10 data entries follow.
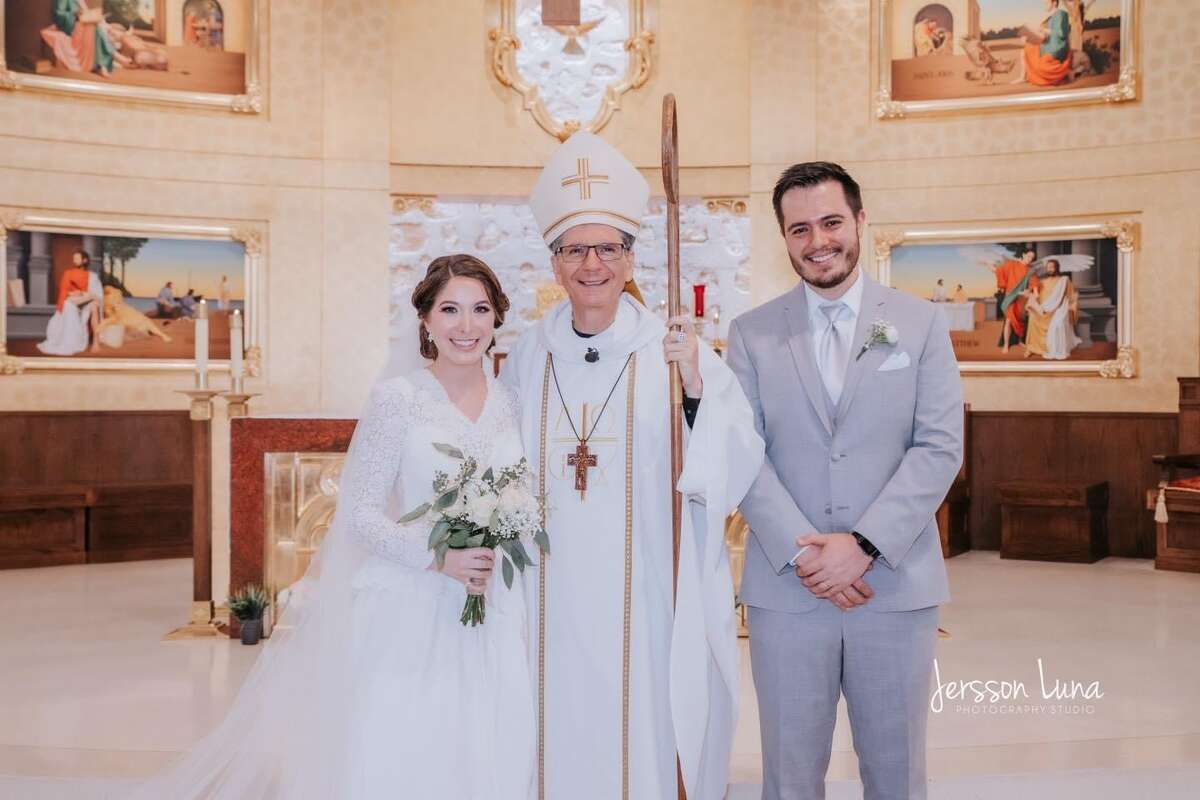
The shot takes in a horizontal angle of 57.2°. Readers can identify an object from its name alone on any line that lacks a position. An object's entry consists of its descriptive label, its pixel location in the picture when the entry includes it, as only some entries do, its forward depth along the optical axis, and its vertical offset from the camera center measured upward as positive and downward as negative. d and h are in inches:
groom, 112.3 -12.9
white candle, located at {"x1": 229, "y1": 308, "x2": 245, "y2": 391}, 253.6 +8.0
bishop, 117.6 -15.3
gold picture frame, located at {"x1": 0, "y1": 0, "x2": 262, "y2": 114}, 390.3 +109.4
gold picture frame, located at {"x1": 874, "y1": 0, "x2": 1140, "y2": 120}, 406.3 +112.1
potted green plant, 241.8 -49.3
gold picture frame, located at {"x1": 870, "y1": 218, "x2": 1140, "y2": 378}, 405.7 +53.1
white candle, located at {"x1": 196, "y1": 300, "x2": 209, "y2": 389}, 254.5 +7.9
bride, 115.7 -26.1
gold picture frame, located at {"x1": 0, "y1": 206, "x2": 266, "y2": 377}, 390.0 +50.1
